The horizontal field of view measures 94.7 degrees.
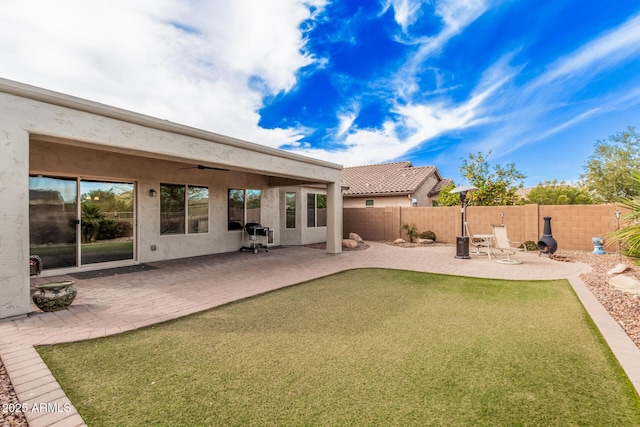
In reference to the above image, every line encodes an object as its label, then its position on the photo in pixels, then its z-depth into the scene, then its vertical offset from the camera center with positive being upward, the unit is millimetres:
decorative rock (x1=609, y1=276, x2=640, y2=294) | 5689 -1394
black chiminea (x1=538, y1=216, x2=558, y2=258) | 10141 -945
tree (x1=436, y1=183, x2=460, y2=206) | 17391 +1003
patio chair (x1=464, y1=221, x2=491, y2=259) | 9766 -1150
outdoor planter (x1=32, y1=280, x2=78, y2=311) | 4636 -1316
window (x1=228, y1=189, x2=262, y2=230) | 12016 +288
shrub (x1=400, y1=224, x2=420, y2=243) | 15262 -849
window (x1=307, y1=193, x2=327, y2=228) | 14938 +241
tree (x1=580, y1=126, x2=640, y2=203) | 22109 +3968
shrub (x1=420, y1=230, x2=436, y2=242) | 14812 -1026
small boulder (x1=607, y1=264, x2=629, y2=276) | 7176 -1344
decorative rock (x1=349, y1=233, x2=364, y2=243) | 14917 -1154
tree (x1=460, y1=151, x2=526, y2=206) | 16547 +2017
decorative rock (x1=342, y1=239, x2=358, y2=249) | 13170 -1305
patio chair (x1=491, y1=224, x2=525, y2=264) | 9359 -873
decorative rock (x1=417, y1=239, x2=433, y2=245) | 14500 -1345
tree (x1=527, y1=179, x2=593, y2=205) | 19312 +1366
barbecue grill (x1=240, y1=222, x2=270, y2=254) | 11727 -893
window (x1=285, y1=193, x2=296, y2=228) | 14367 +223
